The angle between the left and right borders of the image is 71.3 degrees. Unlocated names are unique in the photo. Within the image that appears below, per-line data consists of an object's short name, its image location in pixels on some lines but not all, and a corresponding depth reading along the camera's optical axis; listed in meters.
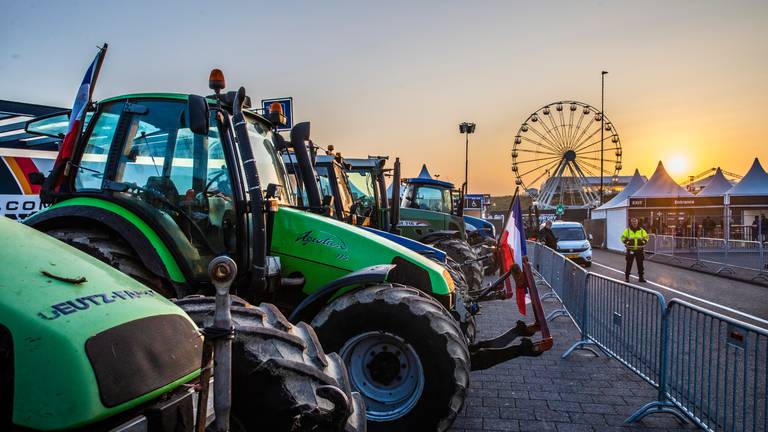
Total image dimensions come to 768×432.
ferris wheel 49.19
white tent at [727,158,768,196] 26.78
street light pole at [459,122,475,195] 40.06
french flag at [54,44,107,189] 4.27
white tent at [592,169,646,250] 30.75
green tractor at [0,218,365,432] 1.26
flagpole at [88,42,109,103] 4.23
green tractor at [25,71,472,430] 3.77
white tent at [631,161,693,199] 29.55
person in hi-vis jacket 15.34
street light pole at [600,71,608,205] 48.24
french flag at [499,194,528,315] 7.33
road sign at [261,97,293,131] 8.98
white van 20.30
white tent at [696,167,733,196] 32.82
